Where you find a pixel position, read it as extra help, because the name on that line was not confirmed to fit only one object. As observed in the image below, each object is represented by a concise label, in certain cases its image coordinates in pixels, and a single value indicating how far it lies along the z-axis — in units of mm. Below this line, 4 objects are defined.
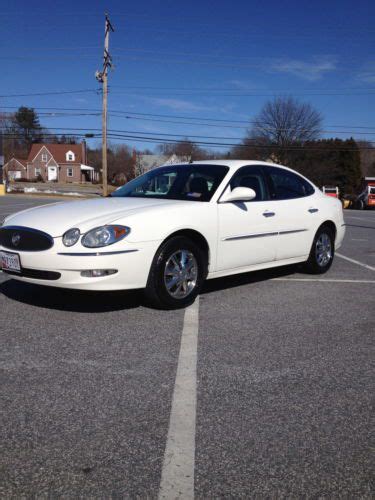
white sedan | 4320
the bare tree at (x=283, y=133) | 57125
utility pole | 33562
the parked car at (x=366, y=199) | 37906
